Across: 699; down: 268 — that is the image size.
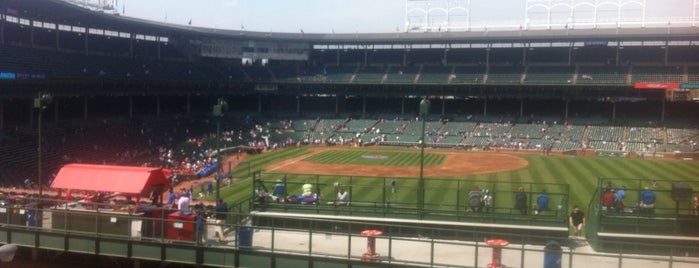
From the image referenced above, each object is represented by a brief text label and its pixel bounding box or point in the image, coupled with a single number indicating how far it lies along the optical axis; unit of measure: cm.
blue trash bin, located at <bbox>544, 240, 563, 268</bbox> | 1241
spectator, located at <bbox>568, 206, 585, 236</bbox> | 1889
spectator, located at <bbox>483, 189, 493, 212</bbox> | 1900
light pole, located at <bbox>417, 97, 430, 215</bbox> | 1866
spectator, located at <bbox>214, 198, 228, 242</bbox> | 1709
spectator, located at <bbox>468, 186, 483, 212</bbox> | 1855
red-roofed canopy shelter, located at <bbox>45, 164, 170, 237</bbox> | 1532
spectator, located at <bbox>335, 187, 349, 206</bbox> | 1970
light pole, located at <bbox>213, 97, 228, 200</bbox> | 2132
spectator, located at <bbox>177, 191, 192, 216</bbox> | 1583
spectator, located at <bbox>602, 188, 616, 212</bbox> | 1719
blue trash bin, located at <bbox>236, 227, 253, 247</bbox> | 1457
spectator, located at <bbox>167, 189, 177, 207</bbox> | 2503
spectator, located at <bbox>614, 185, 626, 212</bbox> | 1706
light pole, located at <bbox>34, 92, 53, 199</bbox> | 2298
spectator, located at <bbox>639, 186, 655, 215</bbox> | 1712
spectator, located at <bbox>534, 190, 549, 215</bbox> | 1798
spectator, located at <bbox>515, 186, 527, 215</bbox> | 1812
